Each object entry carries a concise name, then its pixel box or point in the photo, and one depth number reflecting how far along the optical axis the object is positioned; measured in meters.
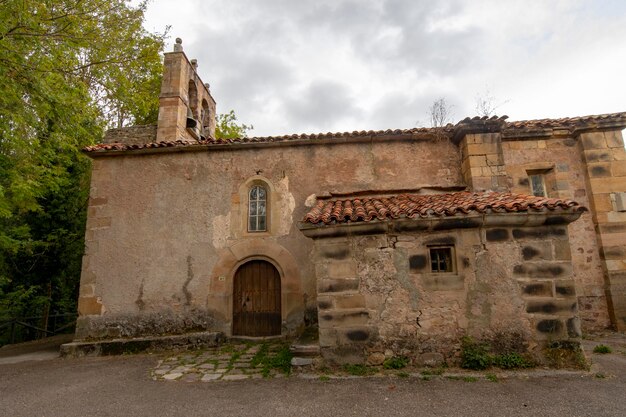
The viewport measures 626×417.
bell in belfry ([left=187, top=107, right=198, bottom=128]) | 11.45
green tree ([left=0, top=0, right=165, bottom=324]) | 6.64
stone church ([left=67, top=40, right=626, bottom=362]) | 7.85
